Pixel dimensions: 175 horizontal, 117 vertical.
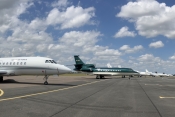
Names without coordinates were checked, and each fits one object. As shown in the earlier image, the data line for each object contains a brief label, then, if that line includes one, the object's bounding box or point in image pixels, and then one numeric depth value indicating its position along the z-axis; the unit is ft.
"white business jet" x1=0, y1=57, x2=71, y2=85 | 79.00
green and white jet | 201.46
